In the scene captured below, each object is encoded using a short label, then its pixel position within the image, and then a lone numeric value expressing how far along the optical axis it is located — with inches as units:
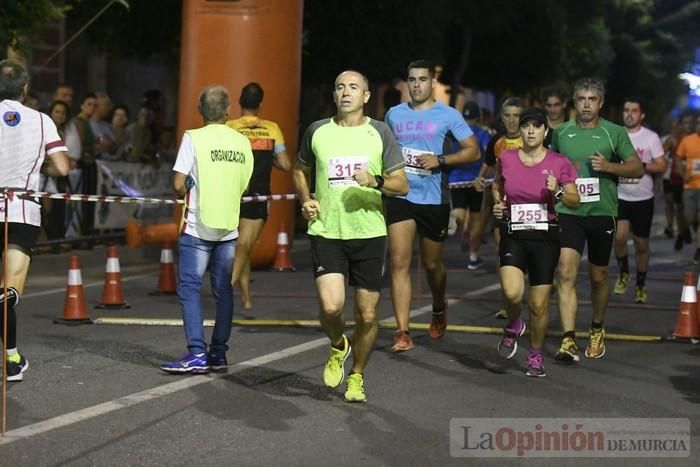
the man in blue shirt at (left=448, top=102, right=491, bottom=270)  730.3
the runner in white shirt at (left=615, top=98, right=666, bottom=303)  622.2
